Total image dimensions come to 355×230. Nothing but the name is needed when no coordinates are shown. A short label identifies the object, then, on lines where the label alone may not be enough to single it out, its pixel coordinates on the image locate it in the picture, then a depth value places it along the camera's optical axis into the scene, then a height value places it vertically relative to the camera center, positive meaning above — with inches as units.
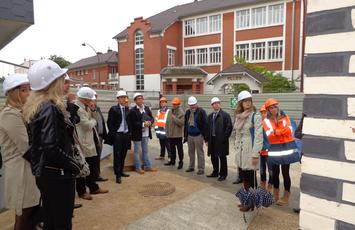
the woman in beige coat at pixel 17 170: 119.1 -32.4
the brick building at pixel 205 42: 1078.4 +219.8
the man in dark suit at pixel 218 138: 256.1 -40.3
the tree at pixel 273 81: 964.1 +42.1
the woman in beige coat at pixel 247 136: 189.8 -29.5
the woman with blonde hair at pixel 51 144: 90.0 -16.5
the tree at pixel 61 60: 2480.8 +292.4
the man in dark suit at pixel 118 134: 251.4 -36.2
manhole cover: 218.7 -76.5
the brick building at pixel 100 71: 1723.7 +144.3
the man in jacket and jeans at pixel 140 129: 273.1 -35.2
